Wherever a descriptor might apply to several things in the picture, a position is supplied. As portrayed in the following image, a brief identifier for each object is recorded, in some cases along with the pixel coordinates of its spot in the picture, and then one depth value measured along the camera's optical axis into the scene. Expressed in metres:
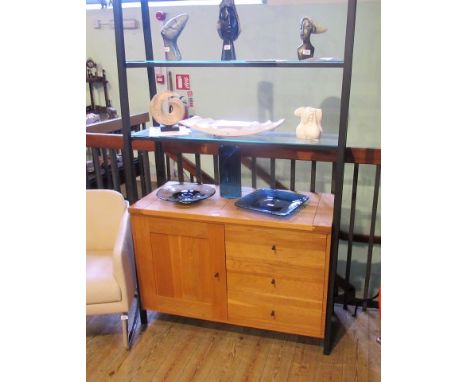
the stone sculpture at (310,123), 1.81
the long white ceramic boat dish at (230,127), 1.89
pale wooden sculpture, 2.00
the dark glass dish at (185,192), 1.98
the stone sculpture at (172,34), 1.96
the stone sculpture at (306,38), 1.72
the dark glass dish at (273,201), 1.85
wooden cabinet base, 1.78
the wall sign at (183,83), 3.21
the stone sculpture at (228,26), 1.82
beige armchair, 1.89
